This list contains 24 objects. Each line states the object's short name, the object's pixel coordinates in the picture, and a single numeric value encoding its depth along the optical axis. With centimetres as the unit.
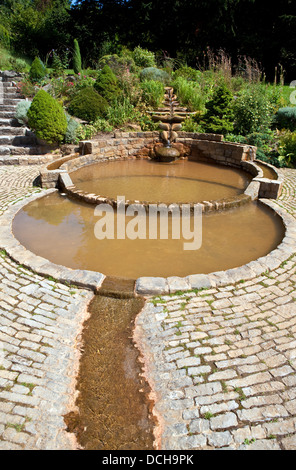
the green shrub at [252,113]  984
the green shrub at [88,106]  1046
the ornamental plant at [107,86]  1136
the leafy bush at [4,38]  1779
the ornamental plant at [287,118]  1030
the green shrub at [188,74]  1473
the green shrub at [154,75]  1388
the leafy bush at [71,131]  947
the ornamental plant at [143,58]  1560
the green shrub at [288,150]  908
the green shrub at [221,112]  1016
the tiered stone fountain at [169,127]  966
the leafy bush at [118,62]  1377
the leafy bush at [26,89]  1173
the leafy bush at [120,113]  1083
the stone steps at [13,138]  921
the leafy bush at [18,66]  1388
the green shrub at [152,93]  1199
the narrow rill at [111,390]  228
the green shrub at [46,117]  888
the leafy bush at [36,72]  1312
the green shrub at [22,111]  1011
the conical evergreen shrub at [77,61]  1592
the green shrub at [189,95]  1195
